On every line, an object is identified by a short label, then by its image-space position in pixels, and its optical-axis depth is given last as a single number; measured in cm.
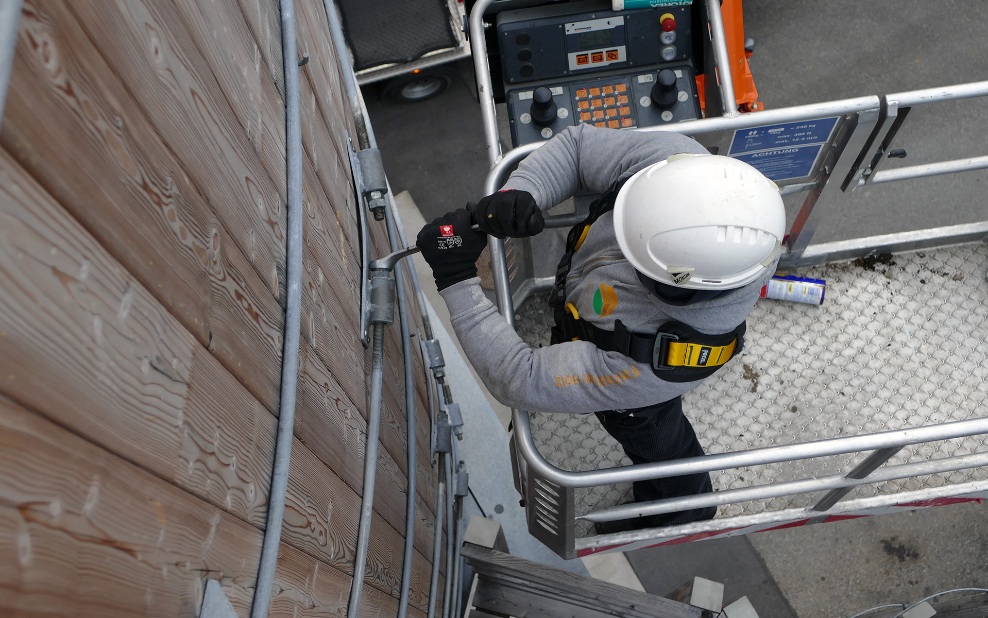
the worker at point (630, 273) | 169
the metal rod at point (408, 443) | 186
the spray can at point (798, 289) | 263
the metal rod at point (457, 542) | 259
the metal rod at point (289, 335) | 104
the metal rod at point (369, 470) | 145
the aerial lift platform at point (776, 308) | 241
